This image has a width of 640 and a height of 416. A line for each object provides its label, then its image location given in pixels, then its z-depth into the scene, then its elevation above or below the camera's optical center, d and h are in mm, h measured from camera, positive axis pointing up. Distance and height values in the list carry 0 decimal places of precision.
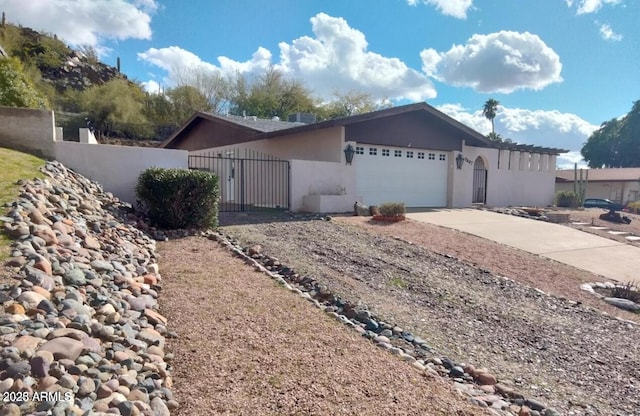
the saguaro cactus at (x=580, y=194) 23017 -836
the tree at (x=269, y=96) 35531 +7046
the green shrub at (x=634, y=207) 24881 -1708
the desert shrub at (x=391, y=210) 12055 -990
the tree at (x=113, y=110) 30006 +4734
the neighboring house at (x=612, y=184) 35156 -375
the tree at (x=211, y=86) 35188 +7664
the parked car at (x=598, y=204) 26620 -1630
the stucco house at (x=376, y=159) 14125 +778
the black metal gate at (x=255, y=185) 14771 -405
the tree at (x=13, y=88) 10633 +2267
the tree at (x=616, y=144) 46719 +4380
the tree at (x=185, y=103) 34594 +6114
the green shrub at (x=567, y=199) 22891 -1164
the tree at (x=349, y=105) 39703 +7225
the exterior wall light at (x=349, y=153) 14383 +817
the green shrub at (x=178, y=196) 8250 -463
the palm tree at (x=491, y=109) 52797 +9051
